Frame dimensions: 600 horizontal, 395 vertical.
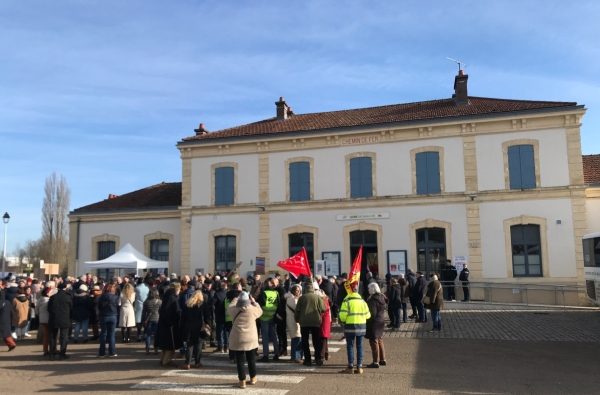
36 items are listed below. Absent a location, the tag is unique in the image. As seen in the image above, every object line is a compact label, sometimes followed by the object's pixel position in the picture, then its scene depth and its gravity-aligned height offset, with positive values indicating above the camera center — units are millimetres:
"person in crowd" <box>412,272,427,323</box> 15336 -826
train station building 20453 +3019
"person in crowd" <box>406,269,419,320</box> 15578 -658
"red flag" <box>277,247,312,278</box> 12836 +95
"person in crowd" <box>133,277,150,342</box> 12986 -778
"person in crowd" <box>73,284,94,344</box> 12484 -871
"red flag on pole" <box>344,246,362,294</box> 9500 -196
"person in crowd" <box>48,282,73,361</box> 10695 -954
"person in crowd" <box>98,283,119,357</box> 10898 -992
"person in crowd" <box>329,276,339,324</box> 15180 -959
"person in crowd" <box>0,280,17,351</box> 11662 -1071
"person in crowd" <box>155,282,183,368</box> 9688 -1061
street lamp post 26991 +2846
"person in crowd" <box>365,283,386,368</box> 9438 -1021
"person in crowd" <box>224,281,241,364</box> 10133 -606
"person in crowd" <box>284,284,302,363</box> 10031 -1061
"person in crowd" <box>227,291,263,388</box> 8250 -1004
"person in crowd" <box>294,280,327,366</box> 9578 -909
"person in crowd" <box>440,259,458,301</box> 19844 -529
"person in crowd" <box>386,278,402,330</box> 14016 -926
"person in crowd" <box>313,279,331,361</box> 9750 -1127
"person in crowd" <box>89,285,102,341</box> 13000 -970
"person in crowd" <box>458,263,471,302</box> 19891 -610
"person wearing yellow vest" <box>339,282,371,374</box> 9055 -1012
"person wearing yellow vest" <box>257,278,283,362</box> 10273 -889
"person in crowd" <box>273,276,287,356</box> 10336 -1013
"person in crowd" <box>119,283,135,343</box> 12219 -845
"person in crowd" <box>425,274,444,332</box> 13734 -924
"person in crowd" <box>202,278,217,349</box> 11250 -579
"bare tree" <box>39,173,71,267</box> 45322 +4217
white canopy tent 19609 +347
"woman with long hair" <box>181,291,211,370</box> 9469 -925
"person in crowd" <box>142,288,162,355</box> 11328 -897
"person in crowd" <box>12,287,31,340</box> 12852 -889
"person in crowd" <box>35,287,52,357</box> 11270 -987
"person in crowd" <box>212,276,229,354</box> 11148 -1050
